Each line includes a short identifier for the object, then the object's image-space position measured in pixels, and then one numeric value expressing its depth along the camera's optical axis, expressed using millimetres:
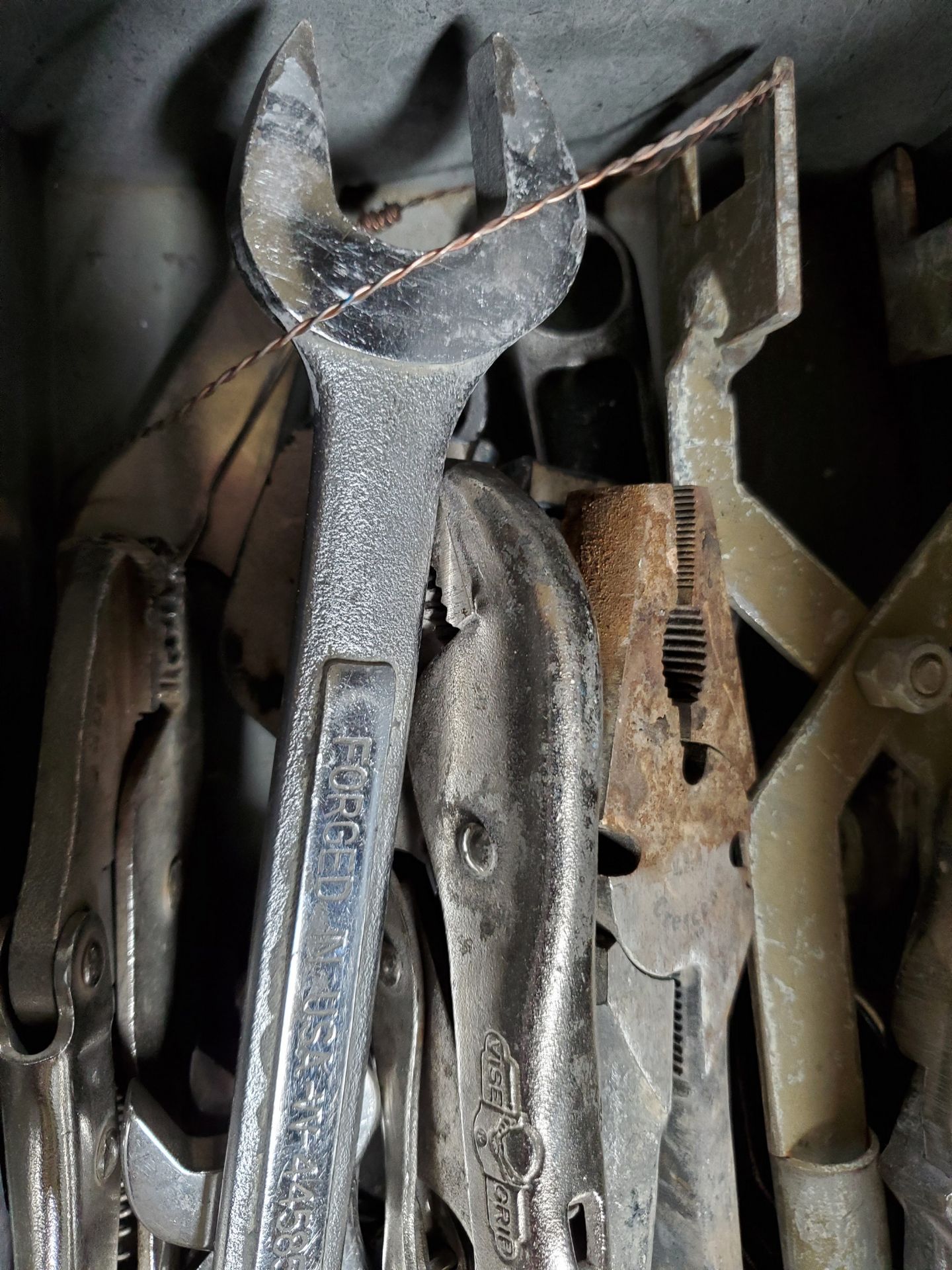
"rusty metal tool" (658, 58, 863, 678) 194
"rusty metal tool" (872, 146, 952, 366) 219
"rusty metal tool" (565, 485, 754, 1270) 175
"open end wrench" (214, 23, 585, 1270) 148
